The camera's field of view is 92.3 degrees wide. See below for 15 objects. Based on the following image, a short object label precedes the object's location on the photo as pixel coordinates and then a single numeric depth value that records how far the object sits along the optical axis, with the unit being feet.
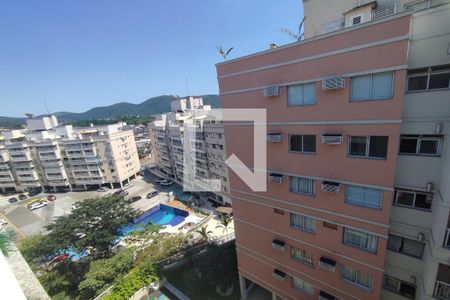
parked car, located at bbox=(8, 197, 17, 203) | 172.76
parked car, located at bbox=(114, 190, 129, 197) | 165.11
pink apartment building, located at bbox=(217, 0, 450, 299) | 22.06
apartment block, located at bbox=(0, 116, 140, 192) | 172.04
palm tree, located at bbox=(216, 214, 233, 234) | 90.12
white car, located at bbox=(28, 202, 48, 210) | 155.04
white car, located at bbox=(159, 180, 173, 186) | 175.61
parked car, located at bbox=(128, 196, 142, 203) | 152.97
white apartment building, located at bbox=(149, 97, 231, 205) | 120.37
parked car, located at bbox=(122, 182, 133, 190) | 178.19
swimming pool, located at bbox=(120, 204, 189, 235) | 126.04
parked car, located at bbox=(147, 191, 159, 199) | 156.15
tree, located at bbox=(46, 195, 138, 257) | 75.31
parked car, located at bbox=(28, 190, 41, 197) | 185.78
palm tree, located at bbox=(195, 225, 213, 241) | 77.13
